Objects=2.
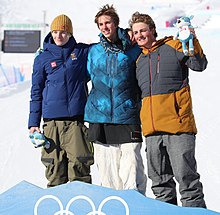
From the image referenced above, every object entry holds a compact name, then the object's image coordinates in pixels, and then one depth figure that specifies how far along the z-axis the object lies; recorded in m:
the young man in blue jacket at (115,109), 6.52
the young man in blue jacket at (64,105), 6.91
